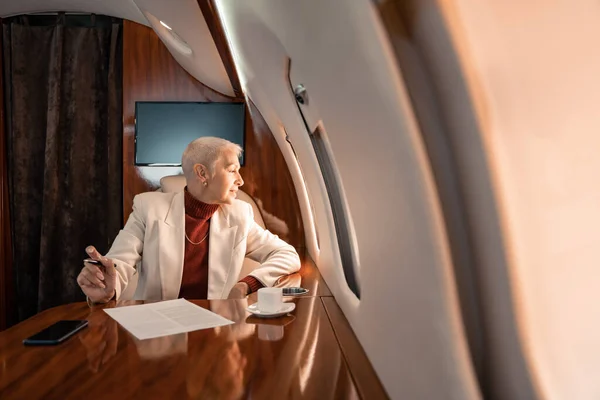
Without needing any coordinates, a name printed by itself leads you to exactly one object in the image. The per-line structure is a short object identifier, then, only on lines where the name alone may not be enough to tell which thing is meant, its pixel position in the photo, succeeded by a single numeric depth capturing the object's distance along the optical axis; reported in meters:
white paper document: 1.45
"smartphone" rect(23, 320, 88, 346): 1.33
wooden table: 1.01
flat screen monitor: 3.62
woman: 2.28
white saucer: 1.60
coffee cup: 1.61
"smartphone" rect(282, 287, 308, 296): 1.97
